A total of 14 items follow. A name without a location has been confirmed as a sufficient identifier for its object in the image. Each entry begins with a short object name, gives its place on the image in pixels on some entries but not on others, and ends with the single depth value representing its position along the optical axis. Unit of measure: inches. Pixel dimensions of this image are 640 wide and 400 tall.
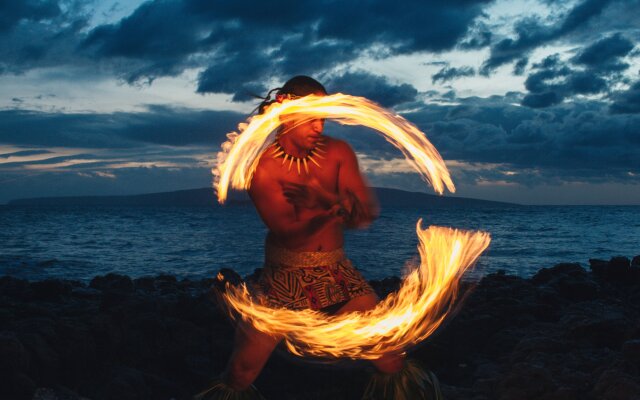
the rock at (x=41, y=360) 259.9
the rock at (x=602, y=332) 279.9
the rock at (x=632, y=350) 228.5
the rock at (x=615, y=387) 201.2
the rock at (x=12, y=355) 238.1
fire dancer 168.2
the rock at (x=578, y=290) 442.3
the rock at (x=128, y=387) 234.2
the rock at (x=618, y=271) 554.7
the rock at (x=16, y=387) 231.5
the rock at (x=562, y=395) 210.2
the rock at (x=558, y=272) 573.3
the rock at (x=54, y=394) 234.3
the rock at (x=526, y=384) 214.4
